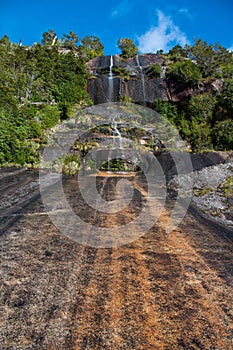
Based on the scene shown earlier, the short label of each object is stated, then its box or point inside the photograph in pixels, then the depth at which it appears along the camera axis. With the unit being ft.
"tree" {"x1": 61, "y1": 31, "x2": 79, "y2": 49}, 122.11
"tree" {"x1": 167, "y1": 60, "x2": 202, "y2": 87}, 77.15
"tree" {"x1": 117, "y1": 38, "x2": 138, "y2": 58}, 108.68
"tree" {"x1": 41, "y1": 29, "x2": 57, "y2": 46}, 128.88
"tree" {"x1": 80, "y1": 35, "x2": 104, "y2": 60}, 112.37
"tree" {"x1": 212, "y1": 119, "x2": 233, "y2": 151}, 59.06
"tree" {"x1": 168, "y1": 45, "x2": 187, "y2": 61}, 102.15
